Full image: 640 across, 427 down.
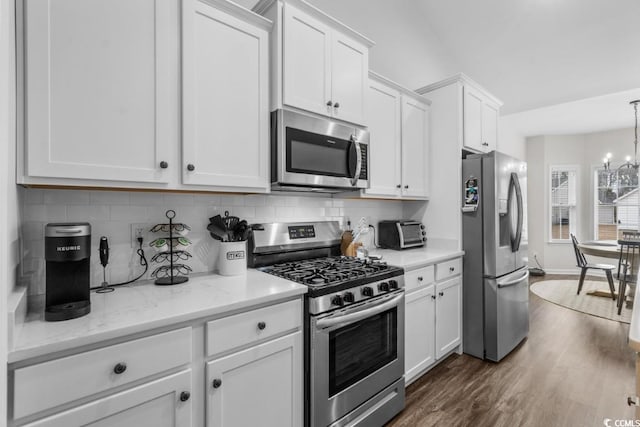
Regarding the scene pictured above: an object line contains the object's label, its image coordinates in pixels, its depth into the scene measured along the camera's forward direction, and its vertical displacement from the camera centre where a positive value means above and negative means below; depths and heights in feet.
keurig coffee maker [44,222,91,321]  3.58 -0.67
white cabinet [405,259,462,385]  7.54 -2.80
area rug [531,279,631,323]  13.05 -4.12
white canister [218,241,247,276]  6.00 -0.86
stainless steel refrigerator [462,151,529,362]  9.04 -1.13
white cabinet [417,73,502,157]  9.74 +3.39
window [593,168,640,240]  19.70 +0.71
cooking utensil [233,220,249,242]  6.07 -0.30
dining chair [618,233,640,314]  12.81 -1.86
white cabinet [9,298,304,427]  3.05 -1.95
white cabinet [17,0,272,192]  3.89 +1.80
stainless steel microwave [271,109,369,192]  6.12 +1.34
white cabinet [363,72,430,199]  8.66 +2.25
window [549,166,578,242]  21.36 +0.89
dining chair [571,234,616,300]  14.64 -2.53
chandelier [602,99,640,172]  15.24 +3.73
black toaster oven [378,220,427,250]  9.63 -0.62
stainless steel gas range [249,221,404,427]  5.16 -2.10
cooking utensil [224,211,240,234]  6.08 -0.14
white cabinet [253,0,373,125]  6.10 +3.32
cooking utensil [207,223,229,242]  6.07 -0.33
